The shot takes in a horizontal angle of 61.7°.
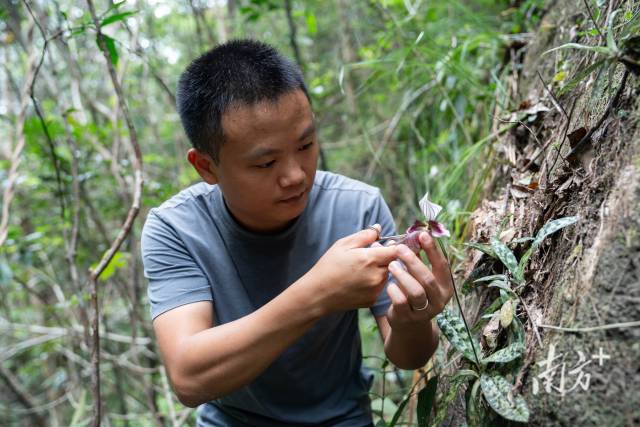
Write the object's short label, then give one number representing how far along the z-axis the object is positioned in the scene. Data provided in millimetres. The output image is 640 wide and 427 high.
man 1251
